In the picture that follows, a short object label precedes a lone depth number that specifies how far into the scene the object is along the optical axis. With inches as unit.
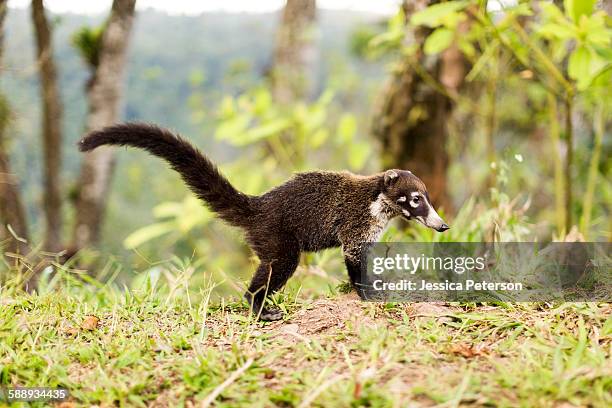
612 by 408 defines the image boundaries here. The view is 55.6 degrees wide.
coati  136.5
